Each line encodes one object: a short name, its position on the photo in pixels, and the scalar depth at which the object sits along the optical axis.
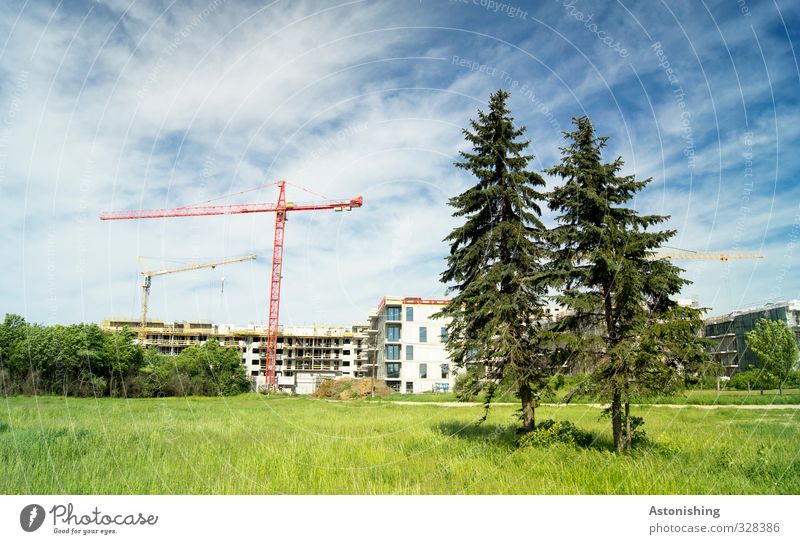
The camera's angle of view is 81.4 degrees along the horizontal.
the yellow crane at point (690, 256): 104.06
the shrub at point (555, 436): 13.29
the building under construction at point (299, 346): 105.00
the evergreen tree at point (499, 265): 14.66
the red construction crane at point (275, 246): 77.51
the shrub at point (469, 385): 15.00
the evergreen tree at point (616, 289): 11.12
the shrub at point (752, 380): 38.11
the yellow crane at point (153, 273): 84.09
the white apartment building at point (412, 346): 66.50
